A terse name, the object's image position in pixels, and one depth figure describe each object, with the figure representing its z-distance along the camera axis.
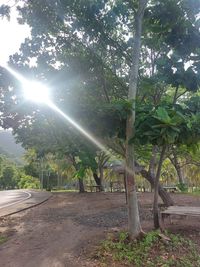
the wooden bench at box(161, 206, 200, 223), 5.57
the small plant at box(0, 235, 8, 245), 5.51
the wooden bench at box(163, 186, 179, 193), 17.09
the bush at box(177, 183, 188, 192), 16.85
